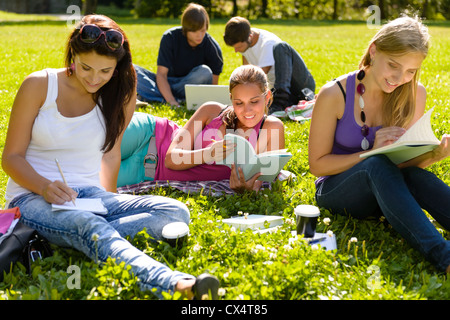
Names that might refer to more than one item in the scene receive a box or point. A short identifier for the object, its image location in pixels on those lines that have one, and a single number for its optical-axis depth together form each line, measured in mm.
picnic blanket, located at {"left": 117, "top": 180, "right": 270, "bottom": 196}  3785
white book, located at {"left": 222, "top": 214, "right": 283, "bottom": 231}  3033
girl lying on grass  3693
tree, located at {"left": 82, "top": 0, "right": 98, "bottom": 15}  25208
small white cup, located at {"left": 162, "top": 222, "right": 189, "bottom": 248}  2758
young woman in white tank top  2693
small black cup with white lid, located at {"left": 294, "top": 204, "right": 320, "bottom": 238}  2791
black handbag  2535
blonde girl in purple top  2744
